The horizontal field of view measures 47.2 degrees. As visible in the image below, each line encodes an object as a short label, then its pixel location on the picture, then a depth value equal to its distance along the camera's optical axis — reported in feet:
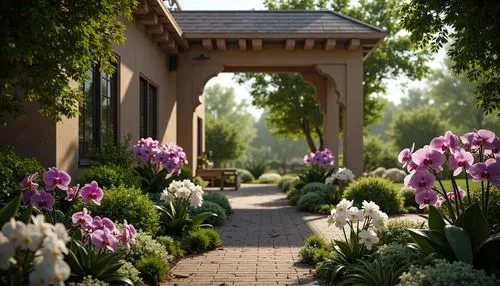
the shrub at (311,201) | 43.60
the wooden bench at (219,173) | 67.82
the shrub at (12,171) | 20.94
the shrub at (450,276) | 13.44
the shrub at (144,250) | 20.39
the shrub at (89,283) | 14.97
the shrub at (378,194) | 39.52
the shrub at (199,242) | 25.85
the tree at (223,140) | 114.21
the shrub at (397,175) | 78.12
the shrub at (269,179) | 98.48
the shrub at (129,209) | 23.63
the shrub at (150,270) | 19.51
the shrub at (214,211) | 34.32
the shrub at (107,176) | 28.14
